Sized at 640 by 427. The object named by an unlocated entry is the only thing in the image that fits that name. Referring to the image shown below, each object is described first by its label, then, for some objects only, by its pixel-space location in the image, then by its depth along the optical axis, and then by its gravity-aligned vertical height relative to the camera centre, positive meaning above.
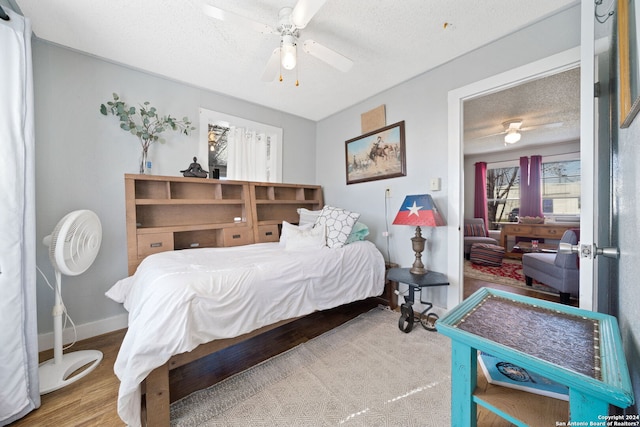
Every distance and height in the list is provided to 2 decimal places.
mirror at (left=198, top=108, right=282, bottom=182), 2.69 +0.82
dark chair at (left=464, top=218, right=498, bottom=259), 4.72 -0.56
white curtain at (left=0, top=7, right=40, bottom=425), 1.19 -0.07
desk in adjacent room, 4.45 -0.46
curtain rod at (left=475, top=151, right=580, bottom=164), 4.73 +1.14
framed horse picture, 2.60 +0.68
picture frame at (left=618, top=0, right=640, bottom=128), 0.65 +0.47
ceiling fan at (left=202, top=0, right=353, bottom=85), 1.28 +1.13
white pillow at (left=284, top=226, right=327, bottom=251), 2.23 -0.28
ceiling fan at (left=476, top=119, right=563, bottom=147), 3.66 +1.36
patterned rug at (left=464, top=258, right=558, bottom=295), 3.25 -1.07
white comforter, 1.11 -0.53
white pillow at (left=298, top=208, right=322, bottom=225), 2.94 -0.06
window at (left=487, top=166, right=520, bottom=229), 5.52 +0.38
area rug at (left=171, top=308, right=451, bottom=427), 1.21 -1.08
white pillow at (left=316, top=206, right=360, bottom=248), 2.26 -0.14
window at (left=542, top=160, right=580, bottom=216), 4.81 +0.43
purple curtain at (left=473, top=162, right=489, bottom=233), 5.66 +0.39
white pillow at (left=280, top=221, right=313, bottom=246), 2.42 -0.20
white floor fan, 1.46 -0.33
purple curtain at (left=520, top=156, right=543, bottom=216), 5.03 +0.49
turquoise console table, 0.51 -0.39
